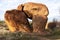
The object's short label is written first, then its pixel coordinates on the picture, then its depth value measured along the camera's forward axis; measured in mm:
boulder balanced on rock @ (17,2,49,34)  20727
